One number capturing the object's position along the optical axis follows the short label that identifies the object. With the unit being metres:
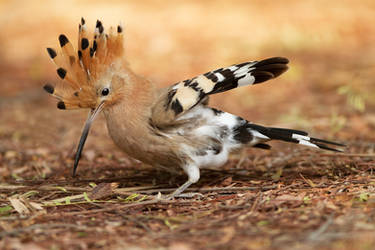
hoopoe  6.68
